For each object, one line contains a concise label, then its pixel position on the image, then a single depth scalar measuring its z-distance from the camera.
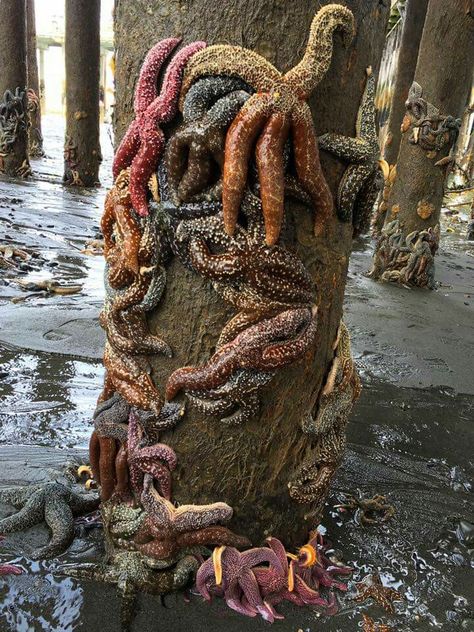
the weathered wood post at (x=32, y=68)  14.31
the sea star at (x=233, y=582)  1.72
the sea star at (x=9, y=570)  1.79
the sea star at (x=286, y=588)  1.77
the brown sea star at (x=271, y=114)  1.39
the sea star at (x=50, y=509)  1.93
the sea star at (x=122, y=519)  1.80
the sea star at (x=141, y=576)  1.75
